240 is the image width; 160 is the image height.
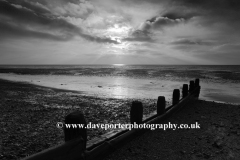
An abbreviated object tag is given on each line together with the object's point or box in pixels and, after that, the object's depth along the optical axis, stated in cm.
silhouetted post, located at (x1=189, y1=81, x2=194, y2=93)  940
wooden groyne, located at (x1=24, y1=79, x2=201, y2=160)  201
